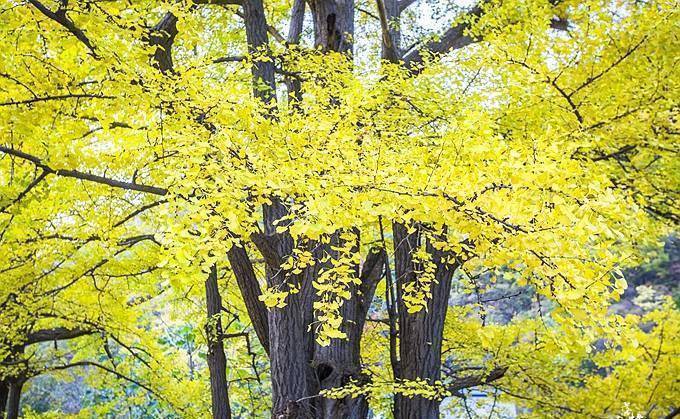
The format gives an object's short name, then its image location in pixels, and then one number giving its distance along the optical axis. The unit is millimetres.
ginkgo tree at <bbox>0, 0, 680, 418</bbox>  2326
